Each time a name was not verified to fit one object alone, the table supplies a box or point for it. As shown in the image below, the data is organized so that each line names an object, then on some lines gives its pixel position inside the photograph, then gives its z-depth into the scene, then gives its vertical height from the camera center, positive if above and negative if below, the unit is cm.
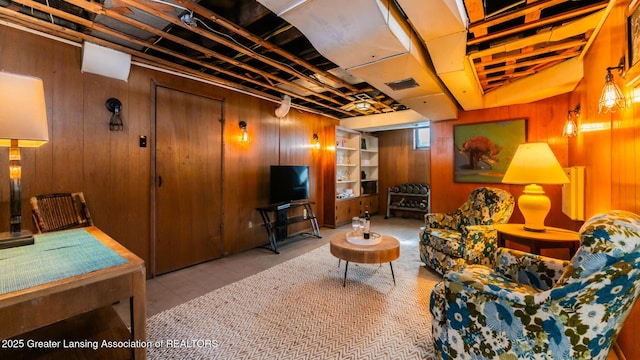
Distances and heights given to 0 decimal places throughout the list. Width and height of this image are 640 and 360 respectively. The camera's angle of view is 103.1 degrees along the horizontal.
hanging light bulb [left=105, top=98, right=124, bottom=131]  273 +71
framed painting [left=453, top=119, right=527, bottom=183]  385 +47
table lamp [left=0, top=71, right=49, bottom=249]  133 +31
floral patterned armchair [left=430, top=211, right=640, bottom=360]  111 -66
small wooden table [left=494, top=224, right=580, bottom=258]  219 -53
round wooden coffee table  253 -75
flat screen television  428 -9
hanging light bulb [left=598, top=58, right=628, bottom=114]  149 +48
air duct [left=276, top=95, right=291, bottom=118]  425 +121
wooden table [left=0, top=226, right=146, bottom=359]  87 -46
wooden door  314 -2
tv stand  411 -74
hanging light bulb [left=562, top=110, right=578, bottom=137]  292 +58
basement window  677 +106
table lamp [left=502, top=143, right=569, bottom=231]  233 +1
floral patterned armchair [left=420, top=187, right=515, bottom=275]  279 -67
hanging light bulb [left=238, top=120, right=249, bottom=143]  397 +76
